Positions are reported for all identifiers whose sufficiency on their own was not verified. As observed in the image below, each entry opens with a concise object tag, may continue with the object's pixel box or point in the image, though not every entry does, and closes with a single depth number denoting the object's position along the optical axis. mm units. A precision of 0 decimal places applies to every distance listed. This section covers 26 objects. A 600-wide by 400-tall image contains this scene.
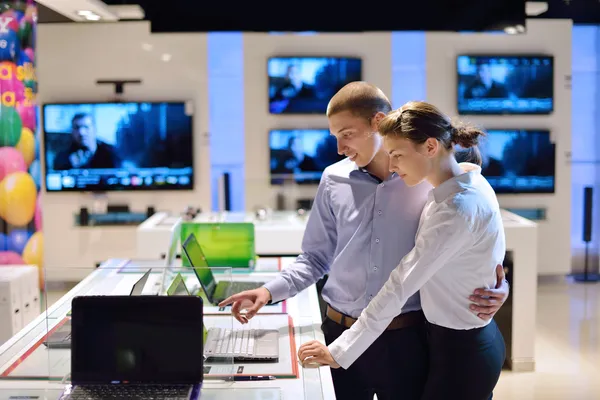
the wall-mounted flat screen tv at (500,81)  6242
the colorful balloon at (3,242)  4793
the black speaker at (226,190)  6004
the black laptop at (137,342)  1687
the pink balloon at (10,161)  4680
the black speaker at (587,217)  6363
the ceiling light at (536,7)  5203
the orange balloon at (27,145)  4822
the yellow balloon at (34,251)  4914
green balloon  4621
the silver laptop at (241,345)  1900
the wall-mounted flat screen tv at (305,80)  6148
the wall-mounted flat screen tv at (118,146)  6188
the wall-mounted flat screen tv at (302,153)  6195
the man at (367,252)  2043
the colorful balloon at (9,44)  4648
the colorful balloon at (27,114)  4770
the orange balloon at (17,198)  4777
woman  1712
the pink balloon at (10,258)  4805
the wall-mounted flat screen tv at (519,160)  6320
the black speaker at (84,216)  6258
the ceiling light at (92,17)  4047
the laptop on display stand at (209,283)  2386
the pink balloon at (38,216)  5051
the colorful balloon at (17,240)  4824
